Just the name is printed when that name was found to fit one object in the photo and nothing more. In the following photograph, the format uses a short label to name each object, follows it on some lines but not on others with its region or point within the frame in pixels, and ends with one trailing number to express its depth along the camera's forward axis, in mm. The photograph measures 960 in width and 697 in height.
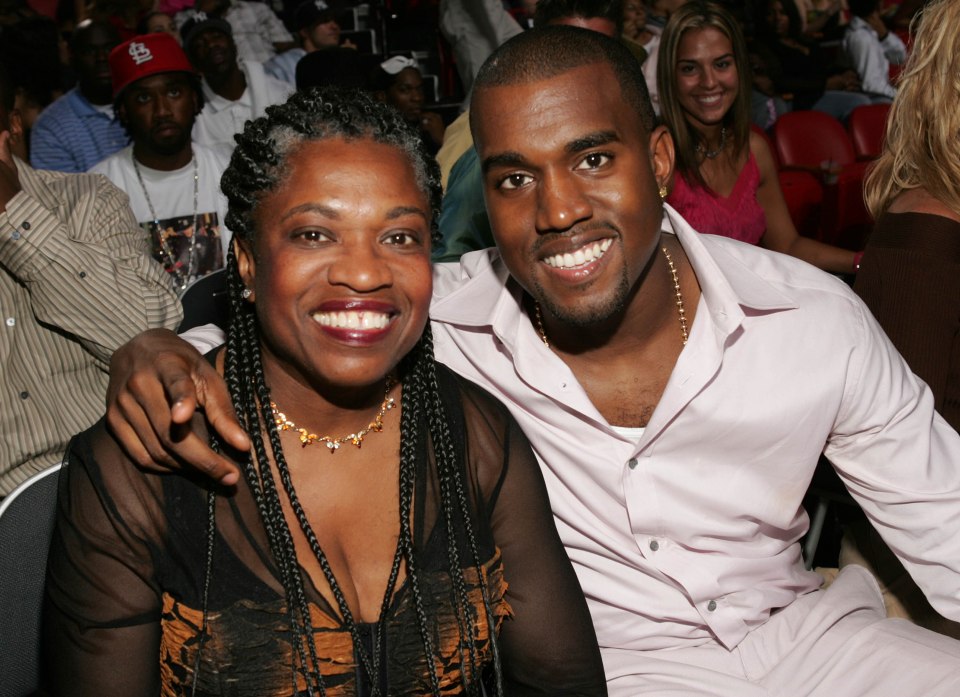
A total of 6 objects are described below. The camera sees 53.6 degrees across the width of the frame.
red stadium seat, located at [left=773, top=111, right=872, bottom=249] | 5859
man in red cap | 3725
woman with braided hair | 1471
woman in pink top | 3932
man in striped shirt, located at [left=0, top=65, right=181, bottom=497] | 2361
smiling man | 1794
